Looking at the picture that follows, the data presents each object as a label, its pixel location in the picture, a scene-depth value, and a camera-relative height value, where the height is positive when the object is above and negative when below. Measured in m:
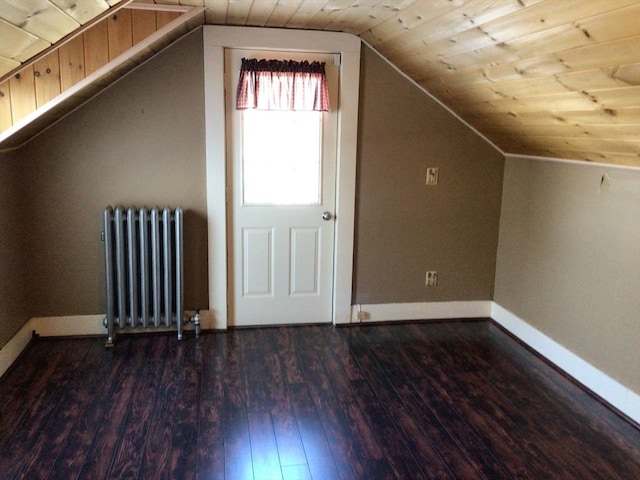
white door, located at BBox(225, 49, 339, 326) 3.76 -0.38
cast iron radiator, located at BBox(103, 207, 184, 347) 3.58 -0.76
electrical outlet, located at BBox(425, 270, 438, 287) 4.20 -0.91
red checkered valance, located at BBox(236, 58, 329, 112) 3.62 +0.44
